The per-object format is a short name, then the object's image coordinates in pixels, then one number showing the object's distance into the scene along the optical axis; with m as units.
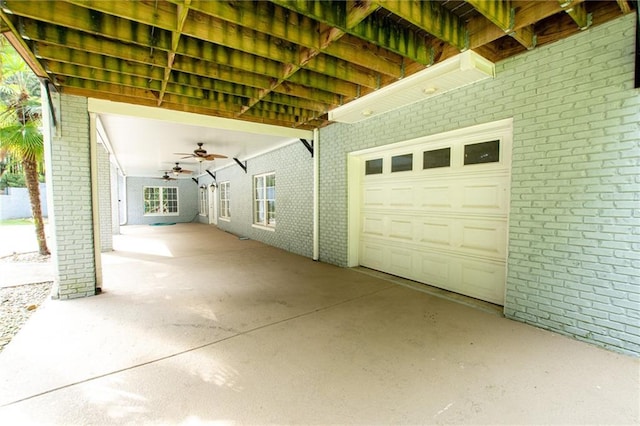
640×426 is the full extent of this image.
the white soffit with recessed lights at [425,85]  2.77
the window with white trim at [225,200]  11.17
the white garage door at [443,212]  3.29
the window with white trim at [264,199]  7.92
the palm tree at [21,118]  4.67
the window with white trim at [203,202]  14.49
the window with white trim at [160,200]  14.52
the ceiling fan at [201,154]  6.33
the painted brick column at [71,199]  3.55
